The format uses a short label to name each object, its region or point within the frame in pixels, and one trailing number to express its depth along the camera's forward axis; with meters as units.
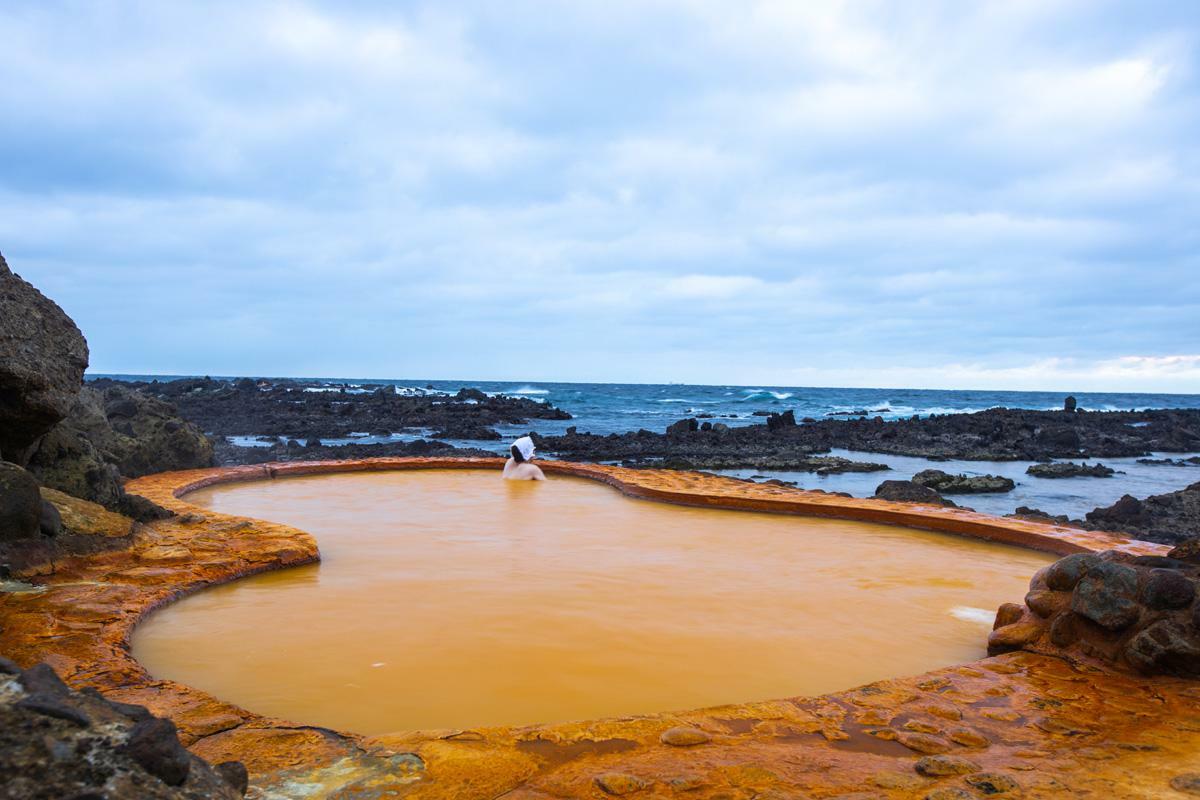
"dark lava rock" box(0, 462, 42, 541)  3.85
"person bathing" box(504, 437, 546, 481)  9.12
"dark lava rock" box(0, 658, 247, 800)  1.29
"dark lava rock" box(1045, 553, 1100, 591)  3.47
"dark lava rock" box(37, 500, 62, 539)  4.20
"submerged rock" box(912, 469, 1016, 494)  14.18
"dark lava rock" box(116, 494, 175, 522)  5.38
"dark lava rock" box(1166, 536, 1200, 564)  3.38
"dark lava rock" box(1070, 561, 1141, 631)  3.19
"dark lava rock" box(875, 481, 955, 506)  10.05
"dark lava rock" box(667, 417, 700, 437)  24.63
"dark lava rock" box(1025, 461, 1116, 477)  17.17
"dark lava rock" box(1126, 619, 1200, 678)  2.95
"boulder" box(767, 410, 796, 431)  26.31
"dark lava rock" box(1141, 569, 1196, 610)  3.11
